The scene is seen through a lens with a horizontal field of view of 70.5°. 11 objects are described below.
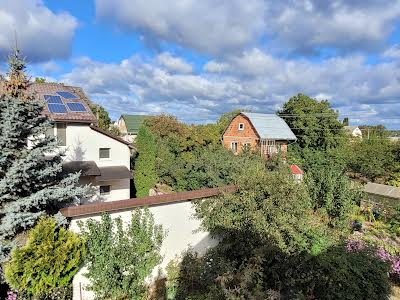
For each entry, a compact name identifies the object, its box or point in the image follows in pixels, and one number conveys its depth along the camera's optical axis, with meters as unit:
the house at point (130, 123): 50.25
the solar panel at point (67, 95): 16.21
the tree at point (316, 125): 32.25
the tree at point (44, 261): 5.78
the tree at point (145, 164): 18.77
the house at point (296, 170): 23.70
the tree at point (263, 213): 8.50
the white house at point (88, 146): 14.89
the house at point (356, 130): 68.55
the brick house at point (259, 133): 29.88
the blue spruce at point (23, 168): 6.83
